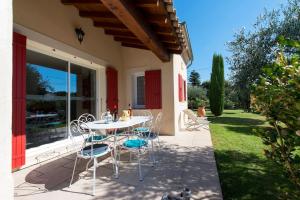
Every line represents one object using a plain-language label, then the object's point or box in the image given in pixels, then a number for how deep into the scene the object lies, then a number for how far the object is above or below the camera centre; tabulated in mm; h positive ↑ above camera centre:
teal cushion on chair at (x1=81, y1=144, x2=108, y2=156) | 2087 -770
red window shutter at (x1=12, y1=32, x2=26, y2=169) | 2336 +35
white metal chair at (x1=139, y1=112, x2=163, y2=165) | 2845 -737
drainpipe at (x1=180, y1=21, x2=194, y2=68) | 5027 +2860
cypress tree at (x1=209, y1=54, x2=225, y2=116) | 10340 +1203
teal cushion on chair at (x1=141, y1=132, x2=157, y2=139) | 2882 -734
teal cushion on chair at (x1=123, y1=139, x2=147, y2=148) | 2409 -766
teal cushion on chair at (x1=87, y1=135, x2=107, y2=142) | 2614 -716
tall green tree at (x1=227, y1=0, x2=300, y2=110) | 7295 +3663
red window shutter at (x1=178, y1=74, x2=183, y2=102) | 5878 +592
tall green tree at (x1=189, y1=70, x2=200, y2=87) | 24686 +4428
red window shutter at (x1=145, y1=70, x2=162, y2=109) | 5010 +492
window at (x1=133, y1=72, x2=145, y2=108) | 5588 +507
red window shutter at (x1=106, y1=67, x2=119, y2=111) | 4564 +515
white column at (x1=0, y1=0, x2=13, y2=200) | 825 +26
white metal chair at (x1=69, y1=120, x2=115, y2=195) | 2068 -769
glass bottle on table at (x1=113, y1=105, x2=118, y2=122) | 2895 -322
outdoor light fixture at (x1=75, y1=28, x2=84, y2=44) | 3531 +1843
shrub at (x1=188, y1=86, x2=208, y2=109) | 14764 +687
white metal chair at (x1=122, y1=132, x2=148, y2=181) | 2378 -776
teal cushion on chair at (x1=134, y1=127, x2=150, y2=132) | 3259 -682
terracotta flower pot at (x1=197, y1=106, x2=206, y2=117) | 8295 -657
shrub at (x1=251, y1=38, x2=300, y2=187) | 1022 -51
